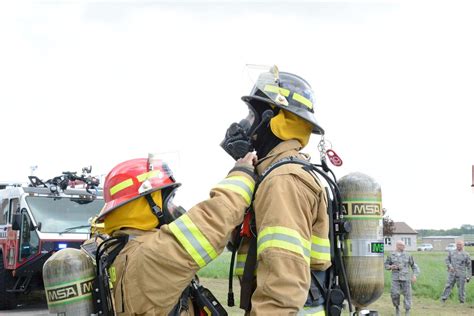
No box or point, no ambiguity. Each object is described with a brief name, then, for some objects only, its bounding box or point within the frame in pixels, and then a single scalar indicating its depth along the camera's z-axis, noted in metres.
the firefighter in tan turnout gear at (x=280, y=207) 2.28
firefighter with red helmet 2.38
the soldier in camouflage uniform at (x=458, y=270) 13.54
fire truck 11.04
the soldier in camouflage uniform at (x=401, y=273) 11.44
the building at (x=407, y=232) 73.38
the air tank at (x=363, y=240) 2.76
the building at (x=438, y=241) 81.25
